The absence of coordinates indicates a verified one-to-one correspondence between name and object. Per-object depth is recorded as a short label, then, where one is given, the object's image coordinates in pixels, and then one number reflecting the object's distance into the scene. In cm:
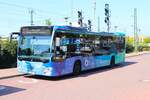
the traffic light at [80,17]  2374
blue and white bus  982
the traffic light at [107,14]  2539
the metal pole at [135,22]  3987
